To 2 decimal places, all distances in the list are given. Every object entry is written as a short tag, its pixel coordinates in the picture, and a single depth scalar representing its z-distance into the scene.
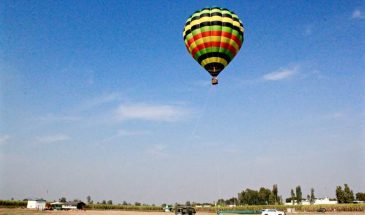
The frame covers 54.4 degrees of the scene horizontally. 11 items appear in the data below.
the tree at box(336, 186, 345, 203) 152.29
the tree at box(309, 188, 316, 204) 181.50
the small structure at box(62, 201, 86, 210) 115.93
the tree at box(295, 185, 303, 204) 188.25
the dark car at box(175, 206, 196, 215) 50.84
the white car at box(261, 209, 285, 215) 53.47
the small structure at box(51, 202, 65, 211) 115.00
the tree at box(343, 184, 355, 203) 150.75
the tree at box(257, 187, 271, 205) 196.29
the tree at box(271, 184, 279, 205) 168.62
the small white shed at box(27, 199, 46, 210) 116.94
